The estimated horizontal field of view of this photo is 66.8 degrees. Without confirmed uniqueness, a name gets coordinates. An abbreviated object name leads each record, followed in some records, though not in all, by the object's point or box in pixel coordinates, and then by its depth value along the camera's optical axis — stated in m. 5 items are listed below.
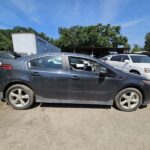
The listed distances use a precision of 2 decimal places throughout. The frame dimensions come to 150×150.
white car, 5.73
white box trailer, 10.33
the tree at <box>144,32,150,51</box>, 44.19
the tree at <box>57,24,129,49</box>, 28.95
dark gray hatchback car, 3.11
